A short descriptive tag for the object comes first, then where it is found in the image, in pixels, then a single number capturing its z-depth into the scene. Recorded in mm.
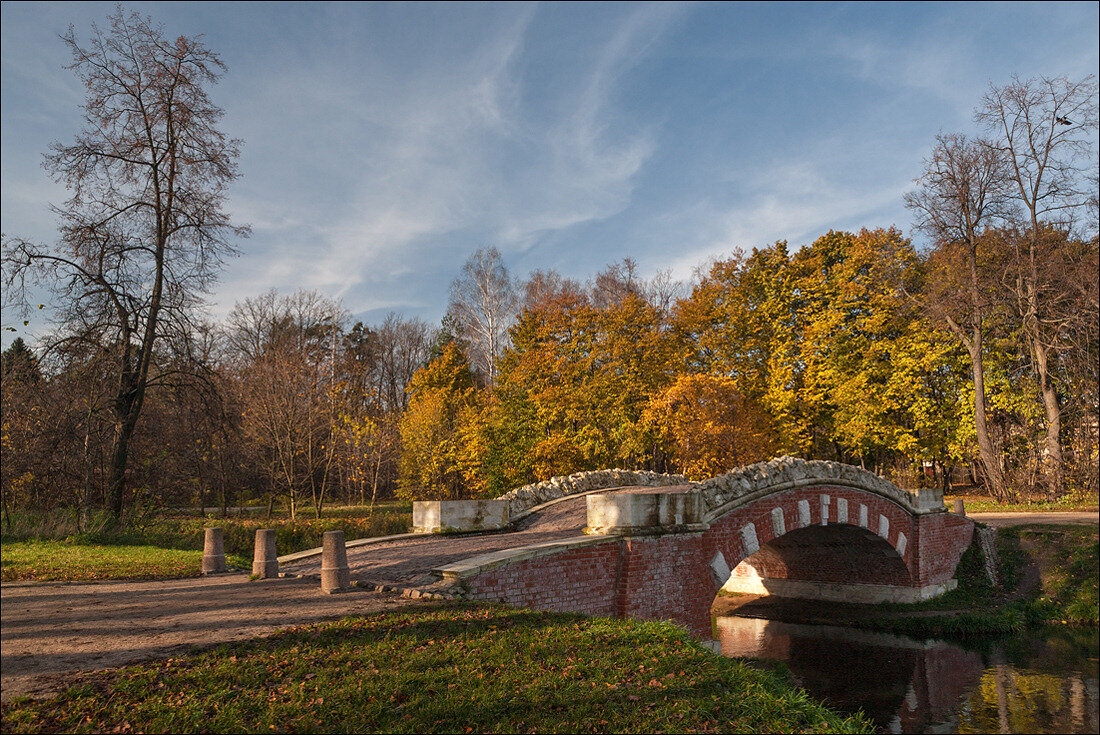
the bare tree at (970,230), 21328
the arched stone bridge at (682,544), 8453
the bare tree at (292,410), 21500
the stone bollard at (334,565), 8336
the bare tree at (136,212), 15914
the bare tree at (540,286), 33312
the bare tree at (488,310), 30234
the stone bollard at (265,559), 9688
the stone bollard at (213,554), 10705
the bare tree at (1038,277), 19859
